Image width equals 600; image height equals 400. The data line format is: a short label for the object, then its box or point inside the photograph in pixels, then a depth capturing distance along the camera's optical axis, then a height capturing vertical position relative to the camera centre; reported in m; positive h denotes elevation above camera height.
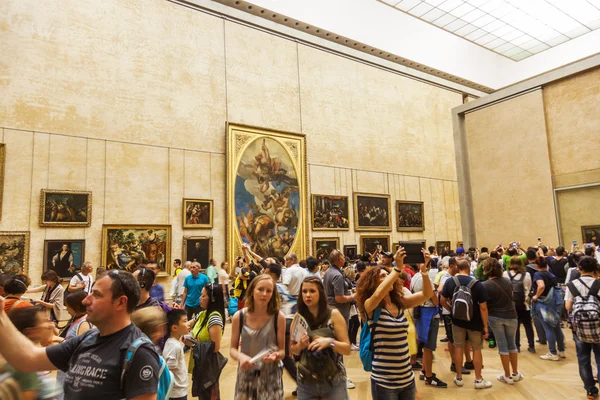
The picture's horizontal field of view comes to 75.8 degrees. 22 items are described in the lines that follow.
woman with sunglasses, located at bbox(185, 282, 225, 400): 3.82 -0.78
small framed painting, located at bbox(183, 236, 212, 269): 13.38 -0.16
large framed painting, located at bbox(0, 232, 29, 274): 10.43 -0.04
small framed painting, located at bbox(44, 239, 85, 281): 11.05 -0.21
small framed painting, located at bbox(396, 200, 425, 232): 19.31 +1.07
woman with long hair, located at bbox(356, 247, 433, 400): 3.01 -0.74
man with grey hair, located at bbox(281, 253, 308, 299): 6.19 -0.61
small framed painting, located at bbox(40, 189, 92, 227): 11.16 +1.20
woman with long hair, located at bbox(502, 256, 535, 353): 6.85 -0.96
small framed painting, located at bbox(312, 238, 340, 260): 16.27 -0.26
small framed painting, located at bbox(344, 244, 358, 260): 17.05 -0.48
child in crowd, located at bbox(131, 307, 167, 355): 2.59 -0.51
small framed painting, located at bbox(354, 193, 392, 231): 17.97 +1.25
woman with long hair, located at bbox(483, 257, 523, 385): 5.48 -1.21
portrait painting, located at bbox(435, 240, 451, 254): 20.39 -0.48
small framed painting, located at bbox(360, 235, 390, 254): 17.78 -0.20
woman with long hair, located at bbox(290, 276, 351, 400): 2.85 -0.84
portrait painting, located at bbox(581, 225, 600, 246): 14.19 -0.11
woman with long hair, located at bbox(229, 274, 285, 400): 2.78 -0.77
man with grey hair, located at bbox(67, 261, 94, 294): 7.78 -0.65
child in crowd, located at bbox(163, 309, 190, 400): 3.16 -0.88
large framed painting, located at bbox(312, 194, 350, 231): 16.67 +1.19
